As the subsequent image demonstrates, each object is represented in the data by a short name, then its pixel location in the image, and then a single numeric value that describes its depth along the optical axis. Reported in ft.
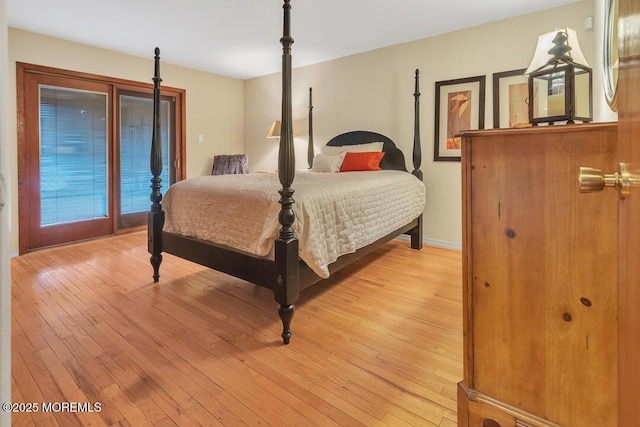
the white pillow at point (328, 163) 12.57
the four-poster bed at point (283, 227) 5.93
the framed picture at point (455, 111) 11.17
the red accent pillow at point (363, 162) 12.09
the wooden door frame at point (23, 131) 11.05
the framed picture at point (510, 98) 10.30
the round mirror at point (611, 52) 4.44
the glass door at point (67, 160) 11.66
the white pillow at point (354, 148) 12.77
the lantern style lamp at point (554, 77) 3.90
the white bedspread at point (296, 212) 6.28
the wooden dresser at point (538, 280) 2.97
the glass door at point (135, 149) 13.97
